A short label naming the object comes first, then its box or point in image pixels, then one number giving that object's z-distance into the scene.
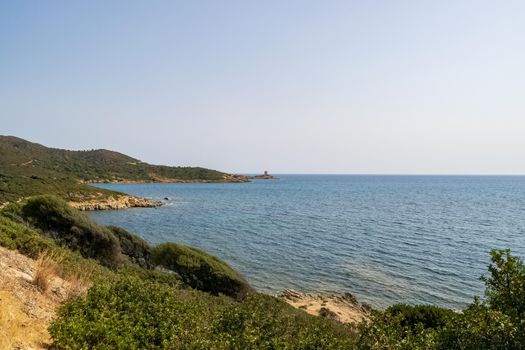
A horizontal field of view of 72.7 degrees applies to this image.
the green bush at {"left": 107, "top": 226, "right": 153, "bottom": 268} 18.83
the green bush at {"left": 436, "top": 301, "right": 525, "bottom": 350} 4.66
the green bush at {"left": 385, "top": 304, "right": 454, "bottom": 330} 13.24
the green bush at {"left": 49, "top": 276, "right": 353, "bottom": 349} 6.04
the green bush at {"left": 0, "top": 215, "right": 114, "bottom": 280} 11.62
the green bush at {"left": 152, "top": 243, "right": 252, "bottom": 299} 16.59
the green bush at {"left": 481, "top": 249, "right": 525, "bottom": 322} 5.66
